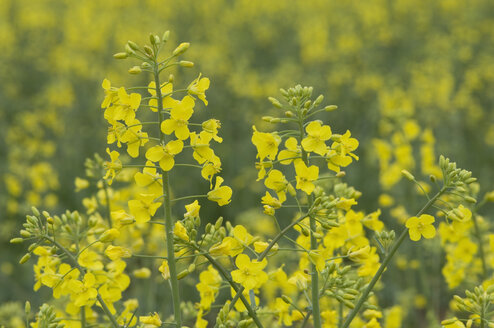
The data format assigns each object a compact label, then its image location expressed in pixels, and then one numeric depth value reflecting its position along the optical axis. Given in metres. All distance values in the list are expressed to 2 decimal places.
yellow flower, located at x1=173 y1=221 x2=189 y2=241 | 4.50
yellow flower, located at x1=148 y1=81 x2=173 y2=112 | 4.87
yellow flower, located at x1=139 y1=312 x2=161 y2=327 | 4.65
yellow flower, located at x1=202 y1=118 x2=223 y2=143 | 4.98
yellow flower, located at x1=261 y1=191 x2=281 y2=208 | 4.87
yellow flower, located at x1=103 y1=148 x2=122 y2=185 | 4.97
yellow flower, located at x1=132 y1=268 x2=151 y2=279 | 6.38
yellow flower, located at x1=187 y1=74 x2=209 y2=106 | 4.99
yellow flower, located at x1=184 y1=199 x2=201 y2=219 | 4.80
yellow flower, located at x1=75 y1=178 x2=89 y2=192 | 7.71
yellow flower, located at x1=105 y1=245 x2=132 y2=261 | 4.79
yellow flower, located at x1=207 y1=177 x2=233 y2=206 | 4.96
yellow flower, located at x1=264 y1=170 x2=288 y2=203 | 4.94
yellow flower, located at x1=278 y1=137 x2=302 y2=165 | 4.95
